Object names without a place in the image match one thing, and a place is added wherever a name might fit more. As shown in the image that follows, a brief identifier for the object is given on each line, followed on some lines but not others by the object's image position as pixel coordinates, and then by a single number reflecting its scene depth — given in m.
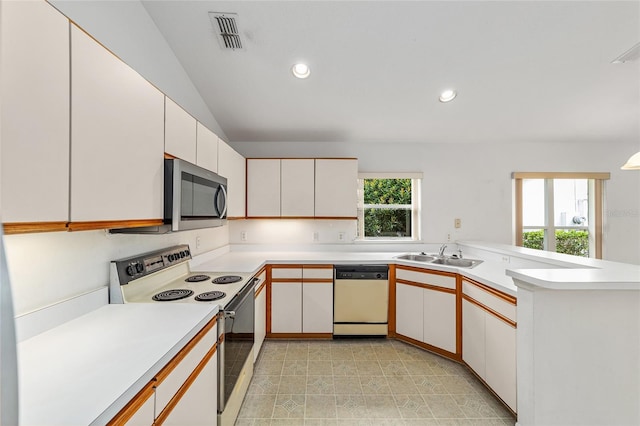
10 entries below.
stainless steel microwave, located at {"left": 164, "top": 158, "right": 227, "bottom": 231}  1.43
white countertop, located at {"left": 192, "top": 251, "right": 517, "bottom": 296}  2.10
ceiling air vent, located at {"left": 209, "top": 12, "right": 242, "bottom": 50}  1.91
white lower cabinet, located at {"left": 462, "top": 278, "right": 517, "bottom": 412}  1.80
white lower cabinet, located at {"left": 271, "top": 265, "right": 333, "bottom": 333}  2.88
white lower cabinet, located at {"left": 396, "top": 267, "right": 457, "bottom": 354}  2.52
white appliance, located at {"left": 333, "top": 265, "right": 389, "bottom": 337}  2.88
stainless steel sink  2.84
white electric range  1.50
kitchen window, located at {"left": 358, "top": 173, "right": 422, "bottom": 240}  3.57
